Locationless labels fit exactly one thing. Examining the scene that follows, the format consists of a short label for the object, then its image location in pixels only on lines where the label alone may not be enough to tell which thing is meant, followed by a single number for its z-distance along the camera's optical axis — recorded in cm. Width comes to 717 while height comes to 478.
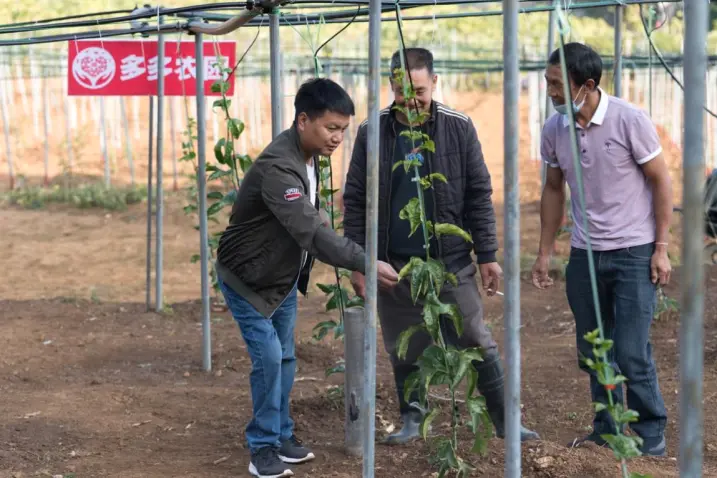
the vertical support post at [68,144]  1587
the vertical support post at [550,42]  747
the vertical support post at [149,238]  763
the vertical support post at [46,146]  1509
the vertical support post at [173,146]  1470
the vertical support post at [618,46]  611
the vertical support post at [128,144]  1533
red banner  662
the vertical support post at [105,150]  1498
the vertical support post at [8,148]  1517
